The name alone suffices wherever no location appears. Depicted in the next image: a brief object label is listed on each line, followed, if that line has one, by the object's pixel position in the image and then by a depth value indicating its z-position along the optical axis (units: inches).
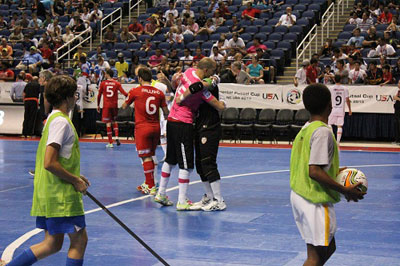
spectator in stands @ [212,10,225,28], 1087.6
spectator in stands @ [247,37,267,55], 948.3
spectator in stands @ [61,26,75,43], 1164.5
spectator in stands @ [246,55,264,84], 897.5
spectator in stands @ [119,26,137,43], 1114.1
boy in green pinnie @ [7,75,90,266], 216.8
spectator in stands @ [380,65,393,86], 828.0
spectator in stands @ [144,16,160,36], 1123.9
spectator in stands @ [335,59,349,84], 848.3
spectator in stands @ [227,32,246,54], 973.9
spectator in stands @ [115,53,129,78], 986.7
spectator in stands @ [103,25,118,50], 1122.0
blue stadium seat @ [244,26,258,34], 1039.0
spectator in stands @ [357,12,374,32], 968.3
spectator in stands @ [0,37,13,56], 1114.1
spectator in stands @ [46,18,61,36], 1198.9
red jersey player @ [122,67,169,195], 459.2
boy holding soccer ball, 200.8
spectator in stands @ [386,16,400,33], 926.4
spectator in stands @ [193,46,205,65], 954.5
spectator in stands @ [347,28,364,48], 928.5
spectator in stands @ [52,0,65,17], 1300.4
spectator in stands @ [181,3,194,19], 1122.5
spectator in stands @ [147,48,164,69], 980.6
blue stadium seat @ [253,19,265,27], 1055.6
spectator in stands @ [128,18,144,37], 1144.2
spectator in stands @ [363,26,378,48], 915.2
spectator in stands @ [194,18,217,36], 1054.5
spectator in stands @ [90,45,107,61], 1048.8
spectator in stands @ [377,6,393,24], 975.0
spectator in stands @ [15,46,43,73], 1063.0
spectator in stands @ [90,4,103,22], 1218.6
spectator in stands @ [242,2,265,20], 1077.8
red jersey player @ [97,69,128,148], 776.3
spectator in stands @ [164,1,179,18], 1156.5
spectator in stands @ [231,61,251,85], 882.8
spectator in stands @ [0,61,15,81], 1029.2
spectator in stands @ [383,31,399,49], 891.7
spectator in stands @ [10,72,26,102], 965.2
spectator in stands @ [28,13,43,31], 1244.5
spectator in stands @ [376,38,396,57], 877.2
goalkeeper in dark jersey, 407.8
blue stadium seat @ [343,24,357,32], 989.8
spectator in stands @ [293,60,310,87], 868.6
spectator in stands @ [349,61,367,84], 853.8
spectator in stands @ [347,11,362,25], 992.2
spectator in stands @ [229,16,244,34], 1037.2
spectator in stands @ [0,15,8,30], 1274.6
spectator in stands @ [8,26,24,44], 1186.3
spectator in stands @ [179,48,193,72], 942.4
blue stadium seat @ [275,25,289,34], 1017.5
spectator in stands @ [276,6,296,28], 1024.2
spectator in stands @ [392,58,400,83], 847.1
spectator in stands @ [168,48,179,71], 960.4
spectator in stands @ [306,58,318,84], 864.9
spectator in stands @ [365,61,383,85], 829.8
